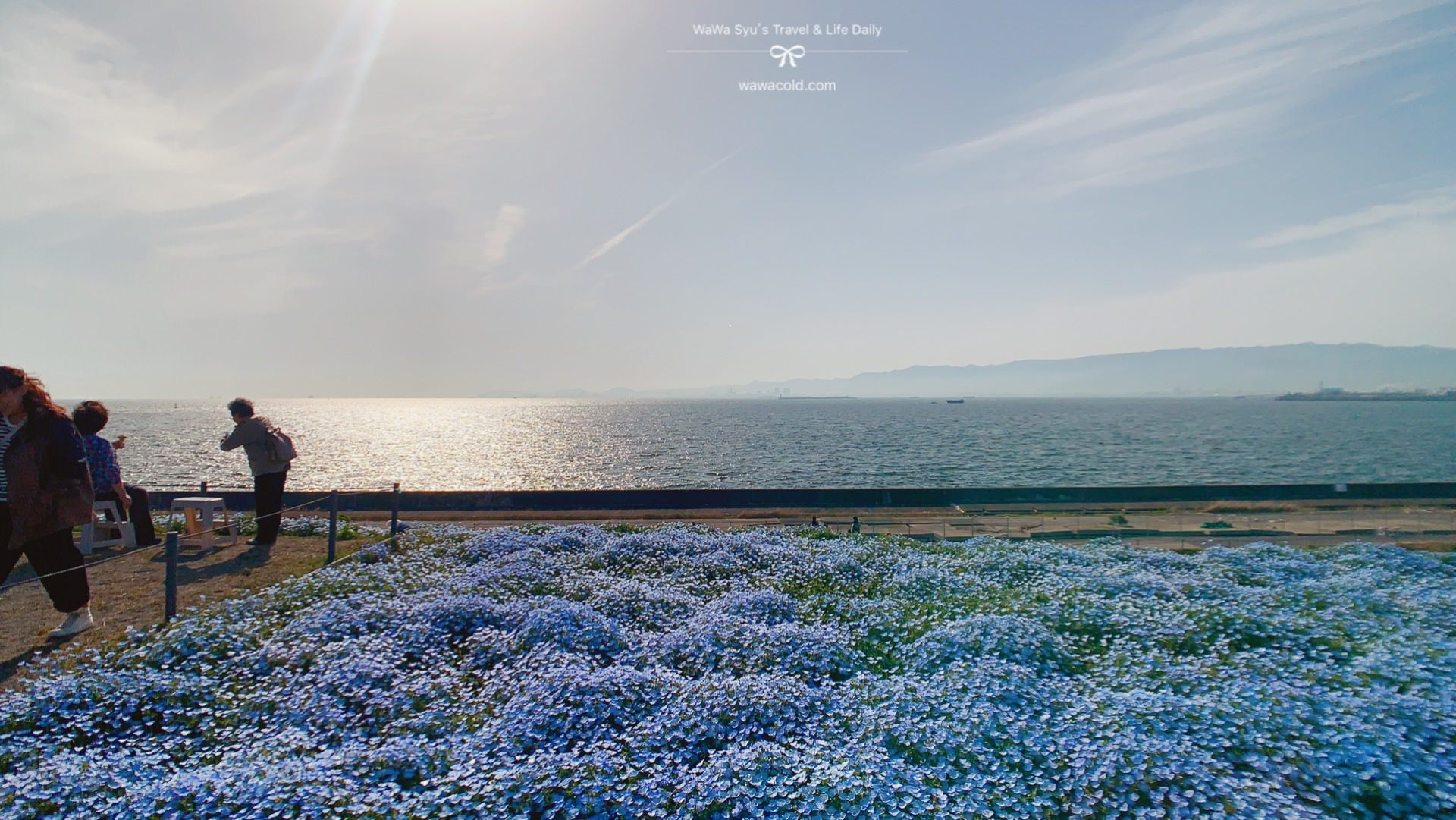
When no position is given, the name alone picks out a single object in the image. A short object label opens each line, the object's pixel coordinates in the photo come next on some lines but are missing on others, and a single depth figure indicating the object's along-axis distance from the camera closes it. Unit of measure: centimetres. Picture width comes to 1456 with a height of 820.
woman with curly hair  759
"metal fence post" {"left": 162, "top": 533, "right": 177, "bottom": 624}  799
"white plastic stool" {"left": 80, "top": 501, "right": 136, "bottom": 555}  1129
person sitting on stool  972
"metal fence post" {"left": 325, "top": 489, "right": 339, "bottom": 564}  1129
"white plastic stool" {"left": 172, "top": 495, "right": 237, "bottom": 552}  1196
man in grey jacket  1181
